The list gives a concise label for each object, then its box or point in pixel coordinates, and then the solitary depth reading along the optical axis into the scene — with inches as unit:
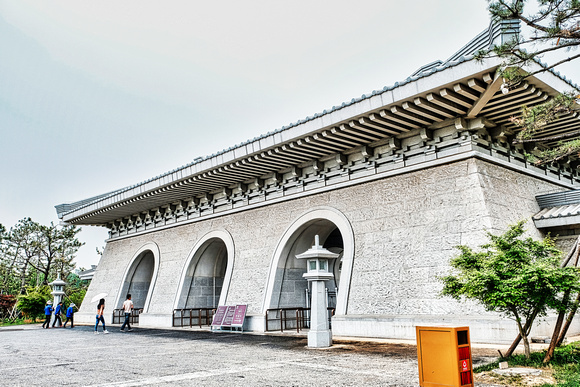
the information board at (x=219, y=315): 519.0
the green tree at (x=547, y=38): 216.7
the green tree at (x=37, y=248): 1243.8
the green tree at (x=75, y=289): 1123.9
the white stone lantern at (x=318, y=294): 334.7
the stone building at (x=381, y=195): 352.2
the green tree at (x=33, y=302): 943.0
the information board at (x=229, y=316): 505.4
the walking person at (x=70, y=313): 684.1
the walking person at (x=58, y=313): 717.3
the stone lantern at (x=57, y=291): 747.0
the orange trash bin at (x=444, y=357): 180.1
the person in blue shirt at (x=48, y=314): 717.5
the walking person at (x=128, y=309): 575.4
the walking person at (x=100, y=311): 554.1
